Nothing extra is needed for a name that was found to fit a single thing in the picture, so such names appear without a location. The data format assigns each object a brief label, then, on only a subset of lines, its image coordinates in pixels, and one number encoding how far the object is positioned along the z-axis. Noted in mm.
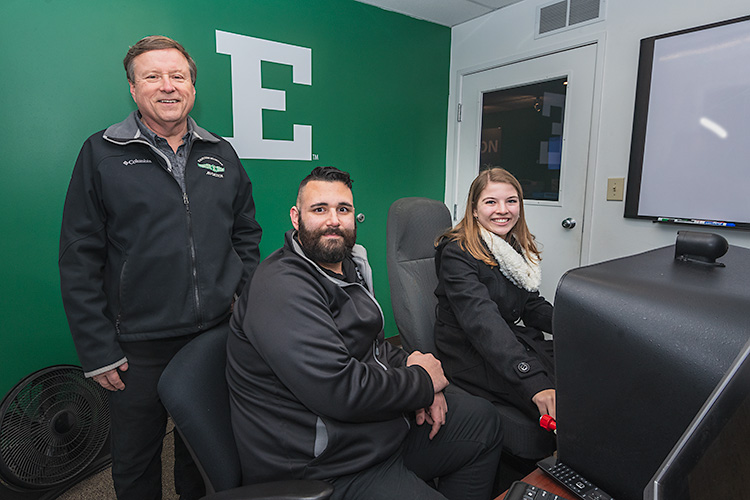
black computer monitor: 375
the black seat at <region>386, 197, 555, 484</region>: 1727
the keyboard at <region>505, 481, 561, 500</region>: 667
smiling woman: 1422
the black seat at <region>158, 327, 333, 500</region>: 844
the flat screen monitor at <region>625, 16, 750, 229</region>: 1958
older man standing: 1419
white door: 2609
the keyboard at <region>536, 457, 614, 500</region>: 661
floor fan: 1616
